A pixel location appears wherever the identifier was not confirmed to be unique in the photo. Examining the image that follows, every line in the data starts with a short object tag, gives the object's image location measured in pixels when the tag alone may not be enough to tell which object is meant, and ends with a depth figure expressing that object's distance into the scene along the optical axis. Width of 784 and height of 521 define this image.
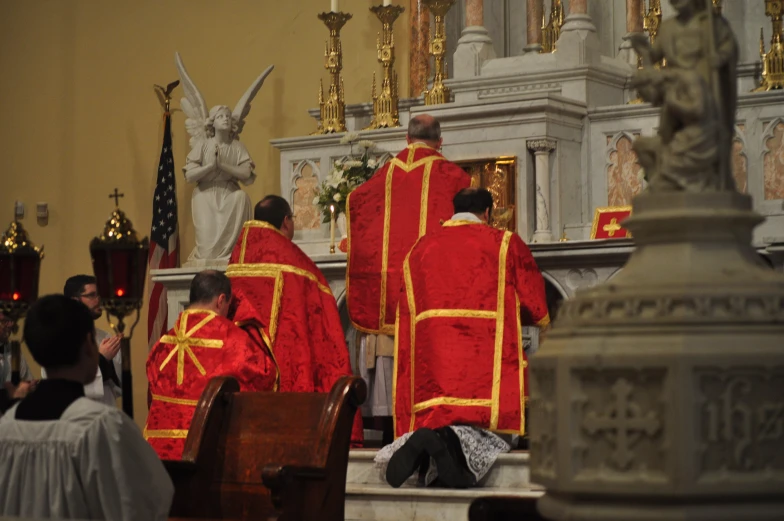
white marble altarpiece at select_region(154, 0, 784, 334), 15.09
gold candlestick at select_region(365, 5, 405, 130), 17.45
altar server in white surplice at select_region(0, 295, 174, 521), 6.48
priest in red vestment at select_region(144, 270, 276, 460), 11.22
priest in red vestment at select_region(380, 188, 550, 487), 11.94
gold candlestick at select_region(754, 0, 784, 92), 15.28
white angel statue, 17.22
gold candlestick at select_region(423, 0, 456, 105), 16.93
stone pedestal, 4.97
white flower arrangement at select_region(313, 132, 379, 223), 15.92
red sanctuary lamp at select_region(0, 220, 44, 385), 8.35
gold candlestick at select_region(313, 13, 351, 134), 17.66
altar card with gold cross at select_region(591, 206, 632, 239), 15.06
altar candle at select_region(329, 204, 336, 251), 16.19
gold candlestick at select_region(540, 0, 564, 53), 17.52
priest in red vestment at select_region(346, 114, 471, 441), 14.04
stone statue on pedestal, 5.47
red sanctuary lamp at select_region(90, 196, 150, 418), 7.16
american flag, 19.91
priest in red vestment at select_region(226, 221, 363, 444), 13.58
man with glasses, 12.13
